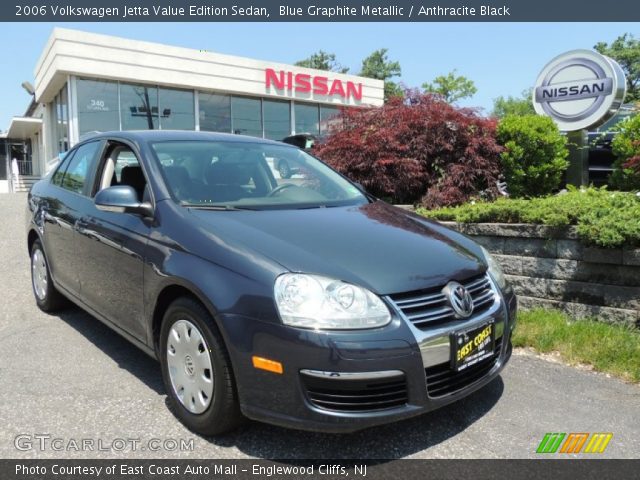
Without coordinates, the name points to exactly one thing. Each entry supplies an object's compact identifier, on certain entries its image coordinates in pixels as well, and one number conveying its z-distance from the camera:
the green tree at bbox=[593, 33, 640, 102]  51.03
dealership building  16.02
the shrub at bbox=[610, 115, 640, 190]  6.77
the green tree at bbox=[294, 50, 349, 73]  59.38
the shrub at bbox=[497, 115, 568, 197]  6.96
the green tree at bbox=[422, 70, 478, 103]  45.03
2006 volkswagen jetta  2.39
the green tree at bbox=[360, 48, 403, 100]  57.66
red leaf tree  6.88
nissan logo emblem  7.19
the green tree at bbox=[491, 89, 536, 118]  56.16
